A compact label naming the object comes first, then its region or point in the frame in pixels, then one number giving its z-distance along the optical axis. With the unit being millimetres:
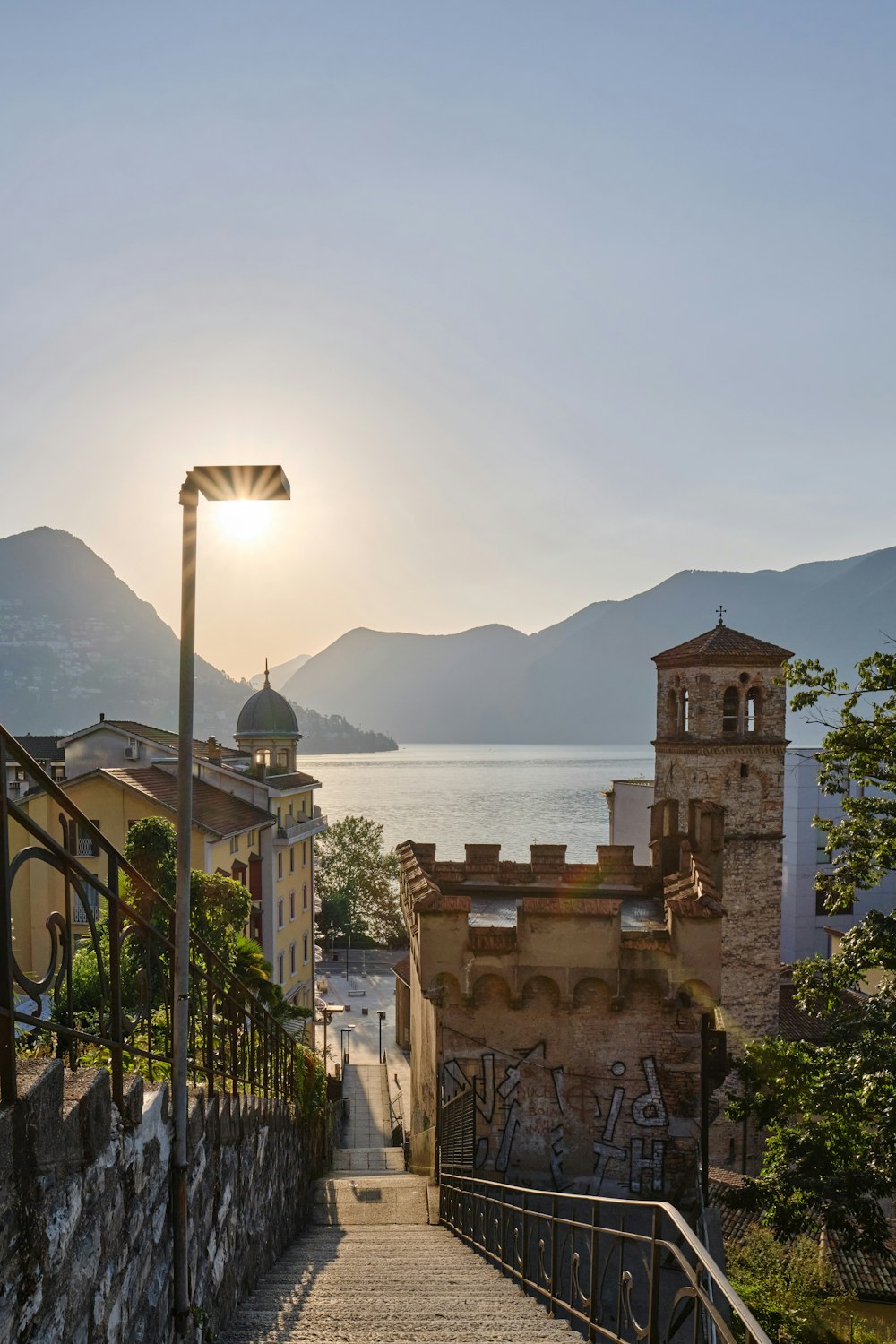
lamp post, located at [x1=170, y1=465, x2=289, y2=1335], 4414
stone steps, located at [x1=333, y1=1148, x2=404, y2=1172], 18406
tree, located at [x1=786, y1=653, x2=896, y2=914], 12695
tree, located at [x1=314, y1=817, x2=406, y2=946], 58625
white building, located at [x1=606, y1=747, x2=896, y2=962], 42562
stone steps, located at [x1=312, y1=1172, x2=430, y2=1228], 11672
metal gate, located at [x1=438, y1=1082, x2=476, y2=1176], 11414
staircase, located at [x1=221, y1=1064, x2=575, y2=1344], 5312
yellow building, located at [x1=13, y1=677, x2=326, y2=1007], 23891
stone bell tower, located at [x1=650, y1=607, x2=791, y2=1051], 26062
